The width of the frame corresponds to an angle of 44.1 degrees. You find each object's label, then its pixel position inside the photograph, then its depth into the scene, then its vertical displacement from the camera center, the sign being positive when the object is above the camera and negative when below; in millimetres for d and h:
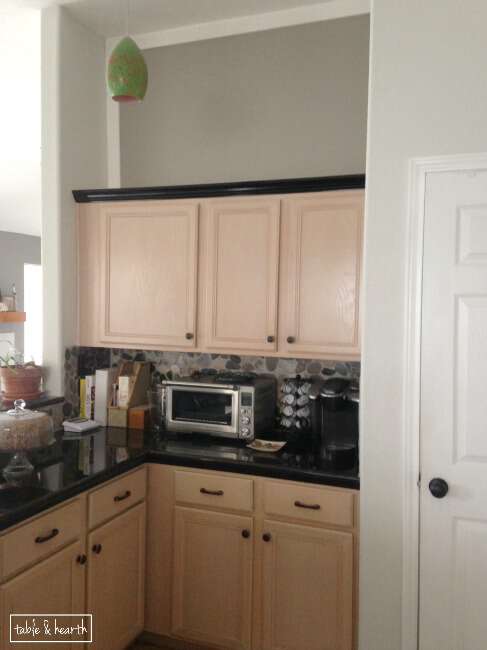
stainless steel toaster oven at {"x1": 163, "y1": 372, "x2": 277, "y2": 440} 2830 -464
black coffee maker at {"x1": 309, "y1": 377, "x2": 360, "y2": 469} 2592 -494
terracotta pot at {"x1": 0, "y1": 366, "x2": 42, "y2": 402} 2908 -370
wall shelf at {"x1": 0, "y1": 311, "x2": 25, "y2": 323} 7284 -127
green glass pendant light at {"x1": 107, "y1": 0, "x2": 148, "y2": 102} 2504 +987
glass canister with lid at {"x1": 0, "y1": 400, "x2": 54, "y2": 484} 2232 -495
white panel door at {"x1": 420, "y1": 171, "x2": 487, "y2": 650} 2117 -354
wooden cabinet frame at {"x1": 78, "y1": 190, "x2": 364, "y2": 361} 2668 +110
